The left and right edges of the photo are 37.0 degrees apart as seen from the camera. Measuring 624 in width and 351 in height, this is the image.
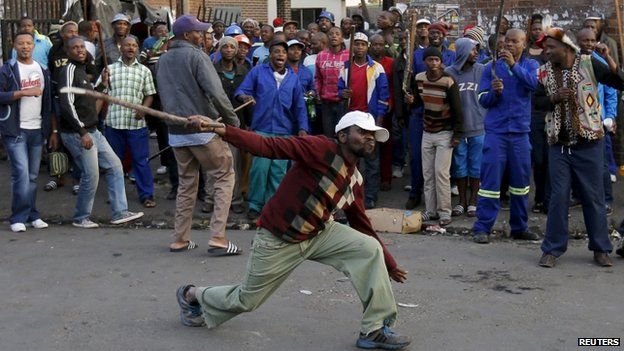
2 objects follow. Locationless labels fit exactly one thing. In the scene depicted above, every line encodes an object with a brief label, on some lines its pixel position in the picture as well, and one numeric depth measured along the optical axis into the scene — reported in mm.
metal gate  12242
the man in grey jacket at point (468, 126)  9805
